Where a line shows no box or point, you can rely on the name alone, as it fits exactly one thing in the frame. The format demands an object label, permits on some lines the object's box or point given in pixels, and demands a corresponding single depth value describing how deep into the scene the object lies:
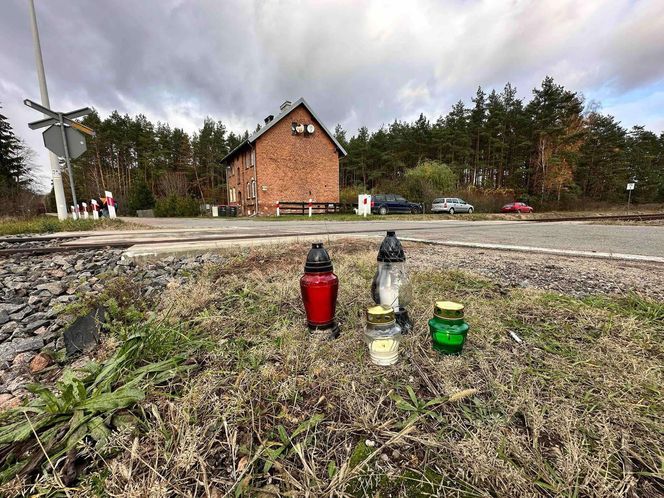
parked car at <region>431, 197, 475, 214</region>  22.52
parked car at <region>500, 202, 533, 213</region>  25.77
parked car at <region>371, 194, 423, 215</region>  21.05
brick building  22.28
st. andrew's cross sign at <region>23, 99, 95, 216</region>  7.04
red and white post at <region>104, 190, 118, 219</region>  11.28
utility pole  7.78
